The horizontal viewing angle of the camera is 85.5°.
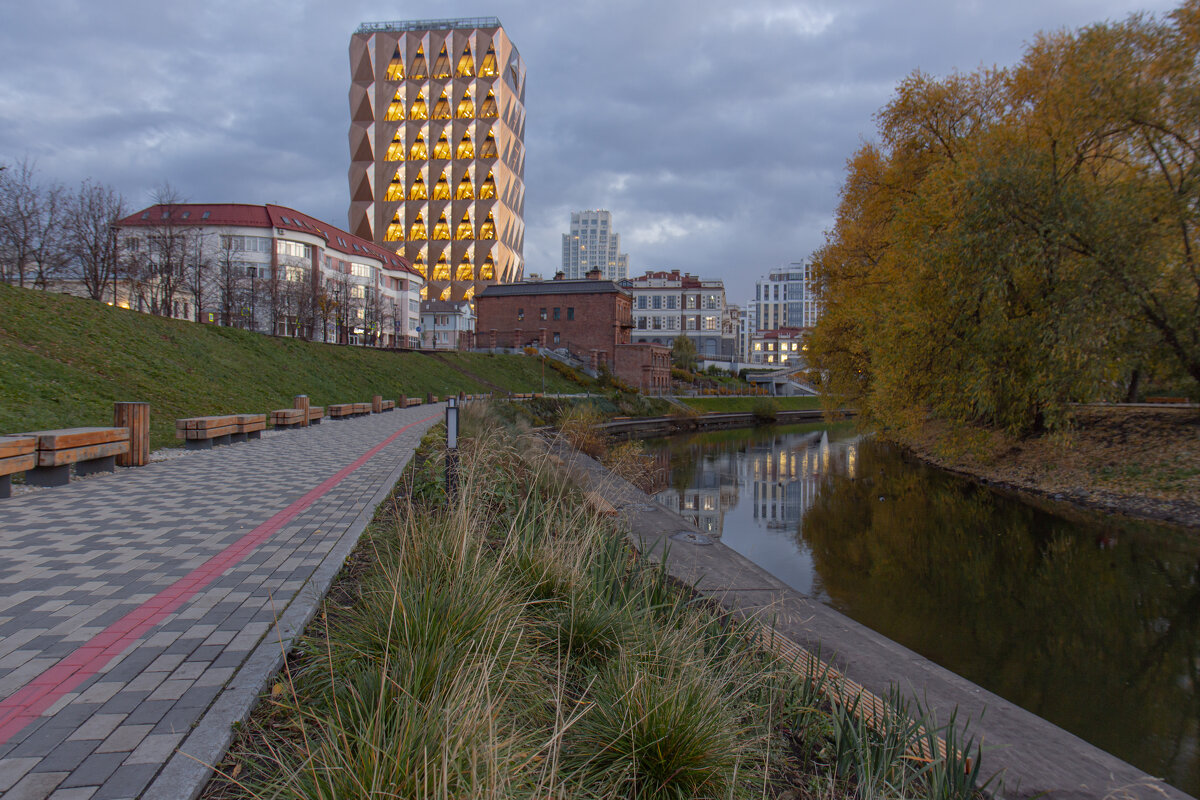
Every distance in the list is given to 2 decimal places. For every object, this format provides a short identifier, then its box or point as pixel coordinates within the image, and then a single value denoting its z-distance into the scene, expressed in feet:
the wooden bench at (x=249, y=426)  45.65
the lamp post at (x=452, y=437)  20.06
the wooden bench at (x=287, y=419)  56.65
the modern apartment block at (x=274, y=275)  121.19
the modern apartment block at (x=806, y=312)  631.03
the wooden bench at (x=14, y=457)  24.17
